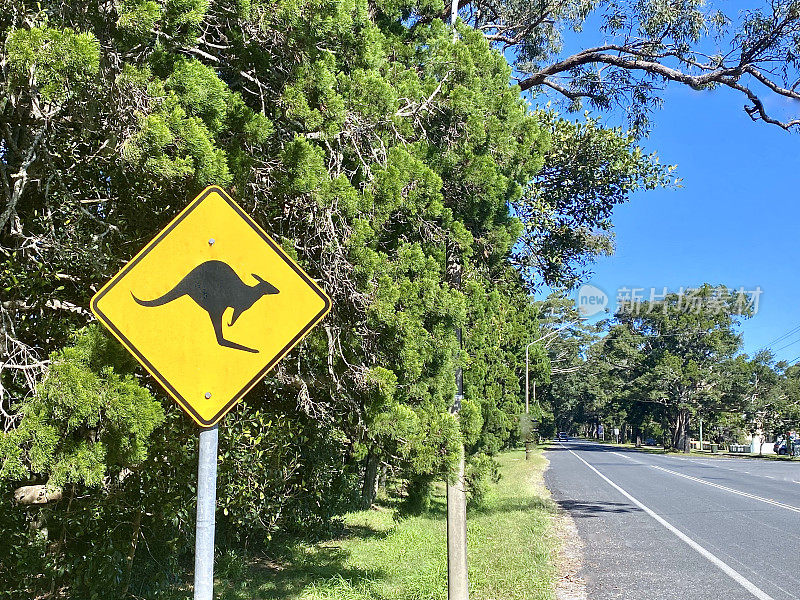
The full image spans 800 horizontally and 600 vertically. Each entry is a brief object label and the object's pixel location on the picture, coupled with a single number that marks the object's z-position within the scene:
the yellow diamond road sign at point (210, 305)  2.37
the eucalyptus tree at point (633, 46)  8.80
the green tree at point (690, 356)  60.47
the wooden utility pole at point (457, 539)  6.93
